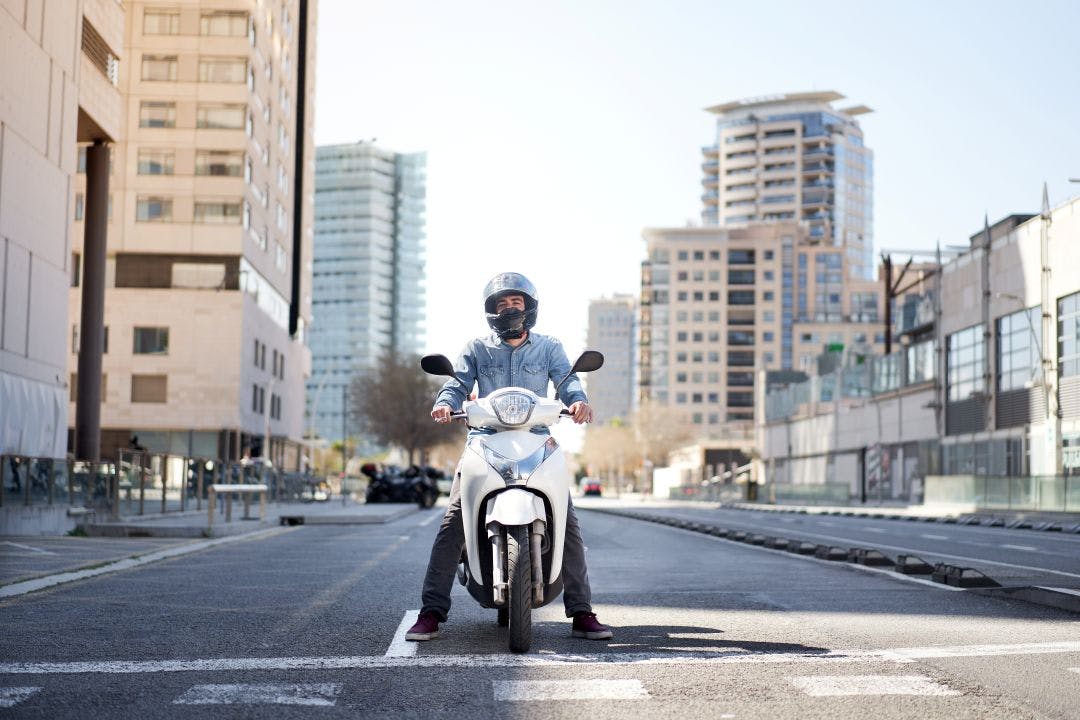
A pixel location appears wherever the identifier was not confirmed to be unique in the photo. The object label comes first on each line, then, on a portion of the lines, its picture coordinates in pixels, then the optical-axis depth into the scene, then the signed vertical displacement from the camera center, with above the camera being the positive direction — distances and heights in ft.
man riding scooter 22.85 +1.27
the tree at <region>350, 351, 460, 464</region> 274.36 +9.93
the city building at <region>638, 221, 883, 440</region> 506.89 +56.00
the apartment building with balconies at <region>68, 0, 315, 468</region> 206.28 +32.84
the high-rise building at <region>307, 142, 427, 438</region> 645.92 +18.68
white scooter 20.85 -0.75
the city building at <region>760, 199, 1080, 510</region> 152.35 +10.90
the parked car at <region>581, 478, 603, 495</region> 347.77 -7.44
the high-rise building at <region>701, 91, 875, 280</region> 596.29 +134.02
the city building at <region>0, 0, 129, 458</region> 75.41 +13.83
